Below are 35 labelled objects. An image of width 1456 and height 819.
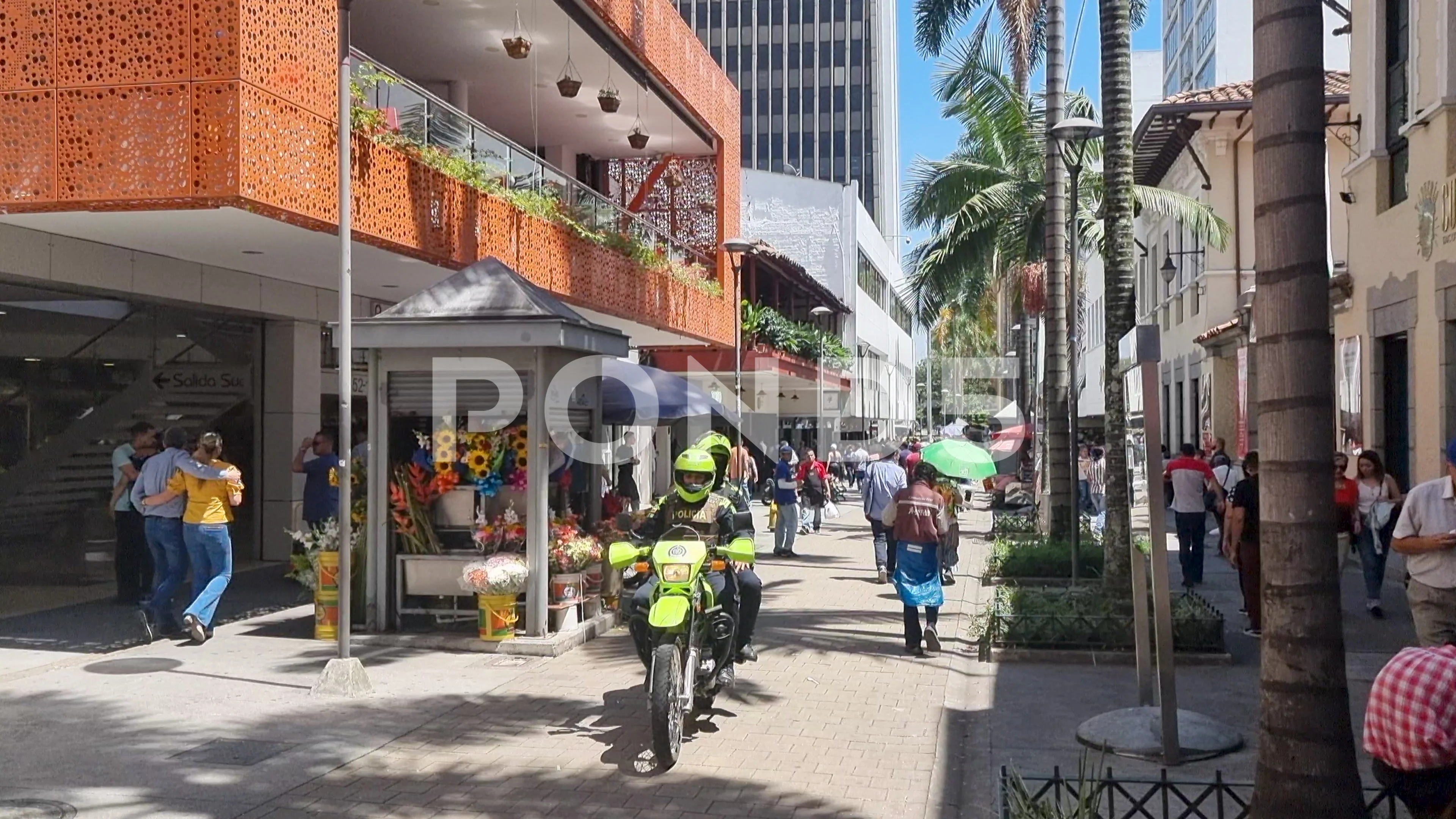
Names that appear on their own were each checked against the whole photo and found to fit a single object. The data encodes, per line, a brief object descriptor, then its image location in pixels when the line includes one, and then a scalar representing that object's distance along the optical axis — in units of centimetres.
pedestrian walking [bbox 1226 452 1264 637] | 1075
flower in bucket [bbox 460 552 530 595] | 999
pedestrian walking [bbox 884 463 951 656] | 1000
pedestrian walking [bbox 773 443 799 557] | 1834
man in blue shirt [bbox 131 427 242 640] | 1035
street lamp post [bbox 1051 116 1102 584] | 1314
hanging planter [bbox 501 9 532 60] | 1388
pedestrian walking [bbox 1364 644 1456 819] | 443
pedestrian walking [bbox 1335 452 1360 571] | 1133
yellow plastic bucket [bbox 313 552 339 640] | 1041
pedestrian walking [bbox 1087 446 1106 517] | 2145
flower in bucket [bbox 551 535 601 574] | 1061
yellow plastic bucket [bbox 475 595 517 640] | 1009
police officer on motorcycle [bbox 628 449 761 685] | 767
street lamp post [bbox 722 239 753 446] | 2131
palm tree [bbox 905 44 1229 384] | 2398
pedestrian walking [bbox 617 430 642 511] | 1688
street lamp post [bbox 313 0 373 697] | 849
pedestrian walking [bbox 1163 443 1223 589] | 1384
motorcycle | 670
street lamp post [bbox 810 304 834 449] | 3992
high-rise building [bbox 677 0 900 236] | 9700
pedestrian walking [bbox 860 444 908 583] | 1456
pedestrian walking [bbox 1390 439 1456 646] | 677
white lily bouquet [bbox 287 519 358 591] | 1070
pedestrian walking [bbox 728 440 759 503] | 2306
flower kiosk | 1001
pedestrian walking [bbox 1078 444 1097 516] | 2178
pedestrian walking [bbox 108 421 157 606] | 1170
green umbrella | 1222
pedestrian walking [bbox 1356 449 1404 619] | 1147
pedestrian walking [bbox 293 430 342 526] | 1298
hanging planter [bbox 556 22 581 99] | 1612
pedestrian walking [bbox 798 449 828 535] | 2100
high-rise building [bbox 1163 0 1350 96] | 4191
